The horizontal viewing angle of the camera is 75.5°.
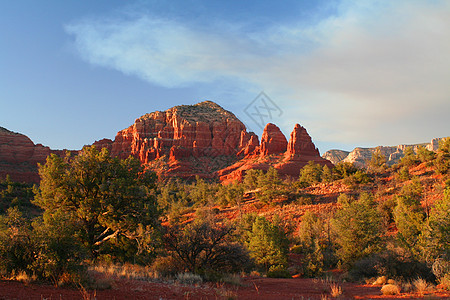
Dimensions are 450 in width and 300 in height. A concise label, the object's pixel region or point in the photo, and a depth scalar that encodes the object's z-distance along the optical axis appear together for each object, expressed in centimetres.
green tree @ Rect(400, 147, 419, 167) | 5566
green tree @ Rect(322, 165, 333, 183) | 6051
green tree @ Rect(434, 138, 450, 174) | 4494
